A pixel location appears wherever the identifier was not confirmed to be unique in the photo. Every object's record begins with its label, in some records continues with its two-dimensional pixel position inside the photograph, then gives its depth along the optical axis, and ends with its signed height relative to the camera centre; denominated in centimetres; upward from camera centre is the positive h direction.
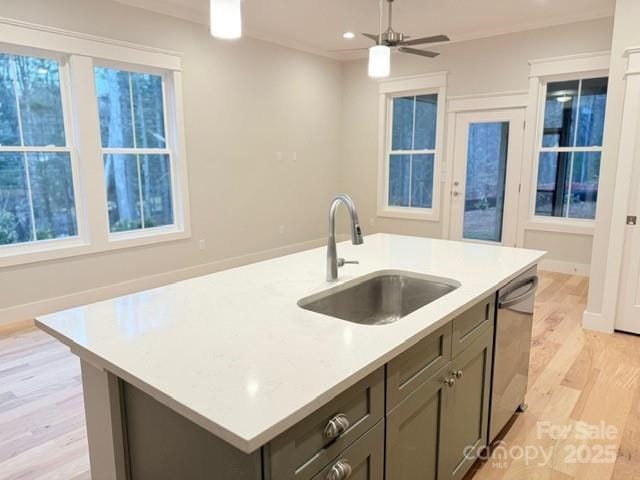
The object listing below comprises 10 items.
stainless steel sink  185 -57
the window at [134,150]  431 +17
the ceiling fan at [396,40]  356 +104
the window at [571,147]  498 +22
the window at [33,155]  370 +10
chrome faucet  172 -28
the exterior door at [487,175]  549 -12
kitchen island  94 -50
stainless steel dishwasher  198 -87
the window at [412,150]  621 +23
